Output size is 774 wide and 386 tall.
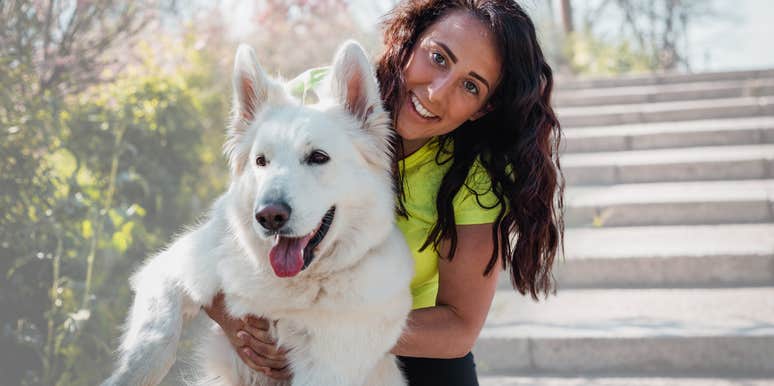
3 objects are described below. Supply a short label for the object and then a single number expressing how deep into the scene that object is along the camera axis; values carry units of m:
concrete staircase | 3.98
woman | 2.56
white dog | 2.21
